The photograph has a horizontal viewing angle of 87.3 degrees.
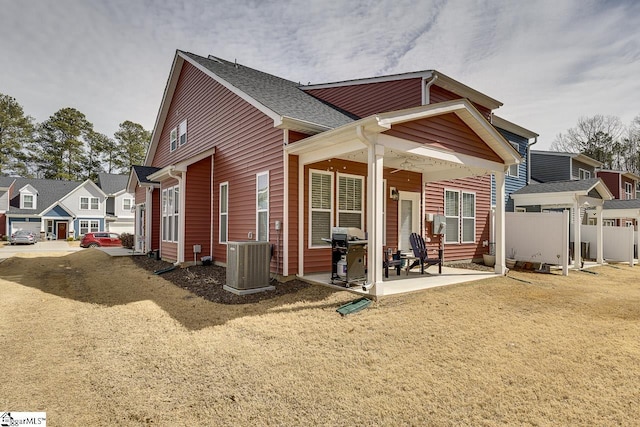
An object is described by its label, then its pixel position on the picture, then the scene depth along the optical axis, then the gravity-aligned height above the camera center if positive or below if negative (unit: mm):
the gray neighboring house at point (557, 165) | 17562 +2694
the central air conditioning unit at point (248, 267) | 6688 -1070
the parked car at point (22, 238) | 25203 -1830
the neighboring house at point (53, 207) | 30250 +638
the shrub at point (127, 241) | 18102 -1479
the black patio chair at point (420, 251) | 8086 -878
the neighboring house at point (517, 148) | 13117 +2817
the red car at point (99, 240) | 21531 -1690
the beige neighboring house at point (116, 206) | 34062 +839
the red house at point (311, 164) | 6727 +1245
